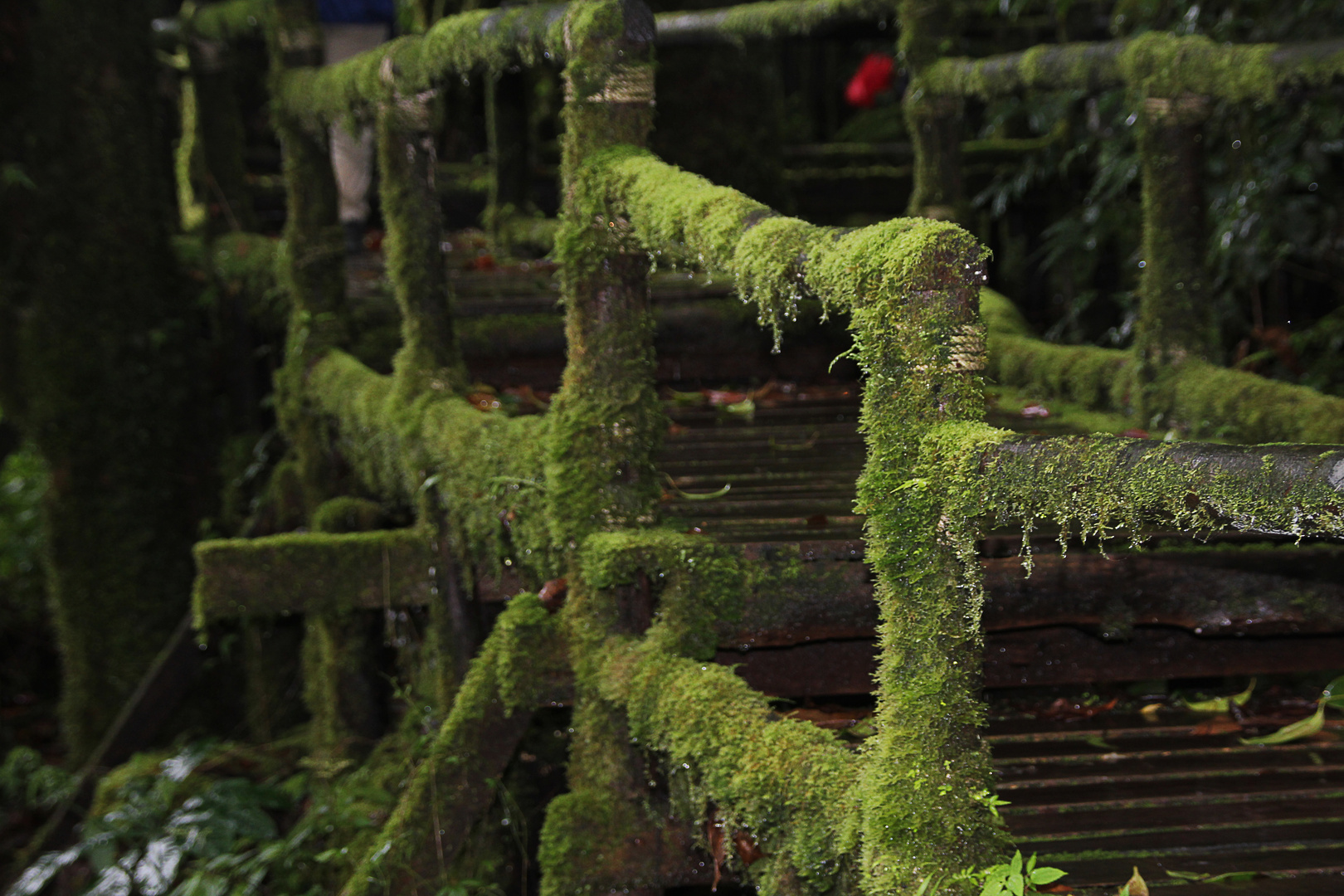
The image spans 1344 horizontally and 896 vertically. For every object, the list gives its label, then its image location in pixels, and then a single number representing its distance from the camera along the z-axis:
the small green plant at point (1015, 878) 3.85
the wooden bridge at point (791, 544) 4.04
